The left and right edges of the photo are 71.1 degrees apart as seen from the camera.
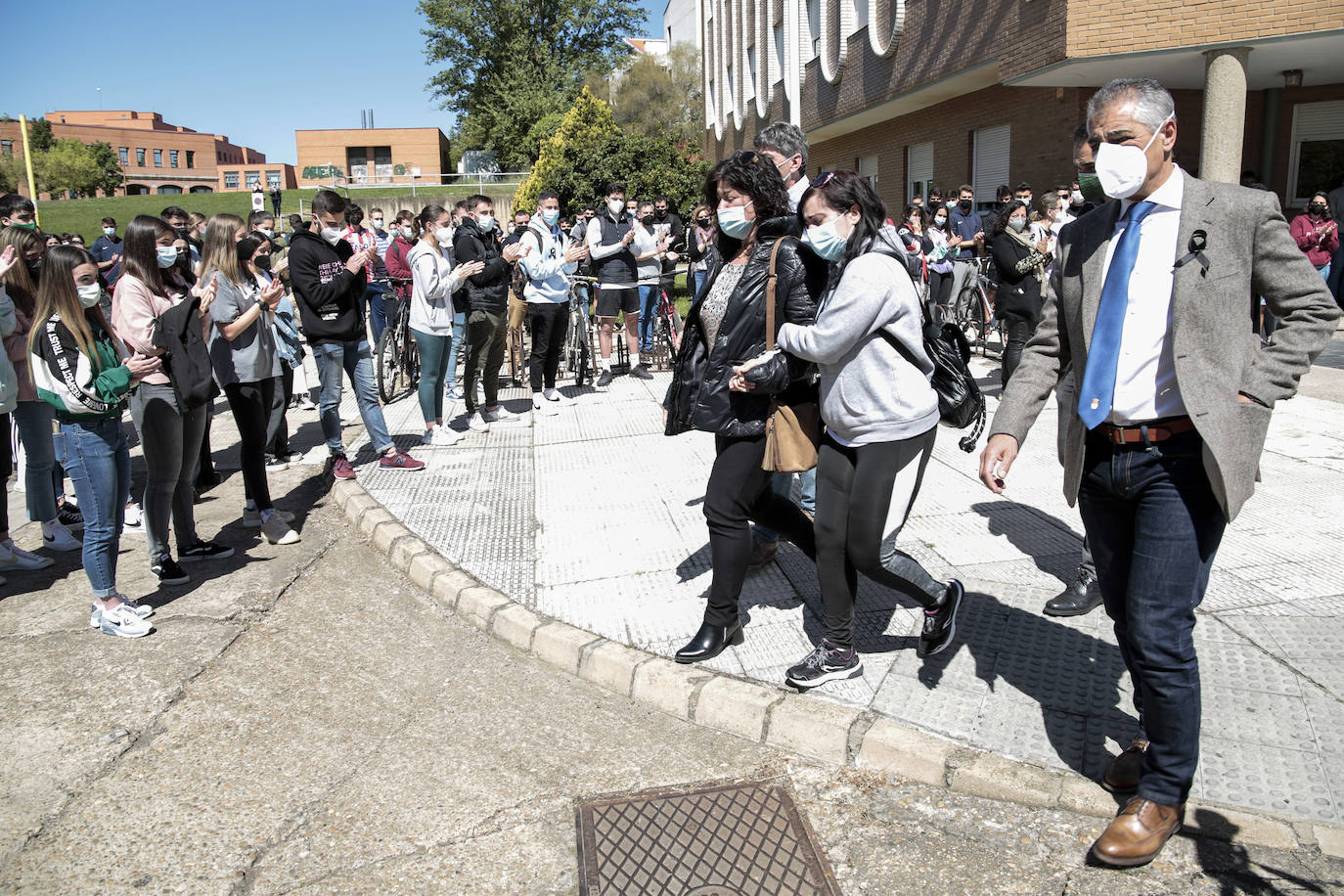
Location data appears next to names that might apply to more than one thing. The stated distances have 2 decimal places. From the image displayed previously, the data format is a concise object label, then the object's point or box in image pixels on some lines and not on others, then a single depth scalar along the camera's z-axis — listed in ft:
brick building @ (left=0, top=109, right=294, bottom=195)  362.74
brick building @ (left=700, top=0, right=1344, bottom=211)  45.11
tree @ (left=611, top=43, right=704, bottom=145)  149.07
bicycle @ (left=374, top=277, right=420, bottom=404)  34.58
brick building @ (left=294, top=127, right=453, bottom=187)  285.23
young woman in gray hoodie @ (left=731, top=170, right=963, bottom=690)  11.39
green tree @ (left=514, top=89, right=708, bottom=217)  79.30
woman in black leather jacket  12.60
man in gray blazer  8.67
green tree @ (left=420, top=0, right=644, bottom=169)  189.57
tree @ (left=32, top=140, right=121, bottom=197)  295.28
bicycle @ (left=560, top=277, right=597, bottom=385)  35.58
